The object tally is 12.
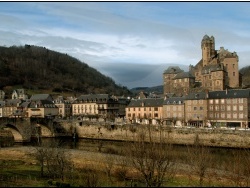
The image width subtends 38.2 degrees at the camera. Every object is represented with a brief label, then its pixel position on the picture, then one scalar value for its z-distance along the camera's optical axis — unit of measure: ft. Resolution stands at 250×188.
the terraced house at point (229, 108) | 251.80
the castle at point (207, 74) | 321.52
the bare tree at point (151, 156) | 77.36
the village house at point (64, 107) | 433.07
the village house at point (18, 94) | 529.77
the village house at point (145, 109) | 311.27
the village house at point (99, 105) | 379.35
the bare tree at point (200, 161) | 90.80
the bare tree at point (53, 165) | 102.73
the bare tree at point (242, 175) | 83.71
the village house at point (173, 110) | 285.43
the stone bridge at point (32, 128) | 254.68
